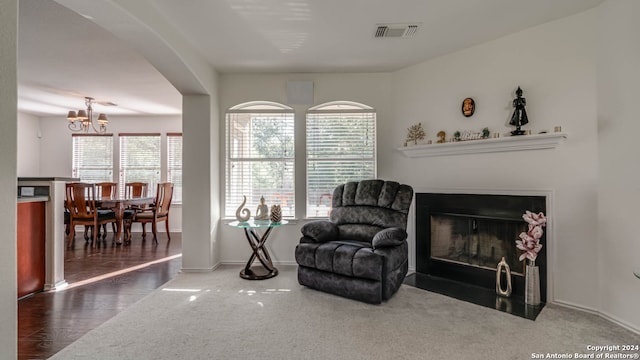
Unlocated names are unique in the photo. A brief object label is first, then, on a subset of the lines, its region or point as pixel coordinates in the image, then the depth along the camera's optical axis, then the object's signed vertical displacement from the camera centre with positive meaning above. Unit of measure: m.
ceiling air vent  2.91 +1.48
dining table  5.21 -0.41
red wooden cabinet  2.96 -0.65
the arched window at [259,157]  4.22 +0.34
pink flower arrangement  2.76 -0.53
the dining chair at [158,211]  5.54 -0.56
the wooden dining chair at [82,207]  4.98 -0.41
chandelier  4.86 +1.08
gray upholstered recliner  2.82 -0.67
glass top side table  3.54 -0.93
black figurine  2.99 +0.65
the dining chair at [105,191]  6.04 -0.18
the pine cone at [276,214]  3.71 -0.41
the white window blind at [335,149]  4.16 +0.43
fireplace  2.95 -0.74
